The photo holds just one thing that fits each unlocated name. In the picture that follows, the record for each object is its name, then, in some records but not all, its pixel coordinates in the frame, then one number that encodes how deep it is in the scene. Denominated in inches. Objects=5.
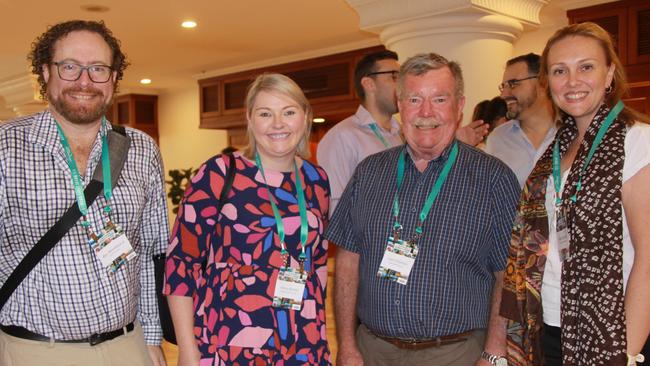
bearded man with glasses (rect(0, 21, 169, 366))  79.6
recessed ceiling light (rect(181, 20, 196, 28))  278.3
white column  167.0
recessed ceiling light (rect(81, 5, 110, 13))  250.1
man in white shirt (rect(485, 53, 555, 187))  128.6
